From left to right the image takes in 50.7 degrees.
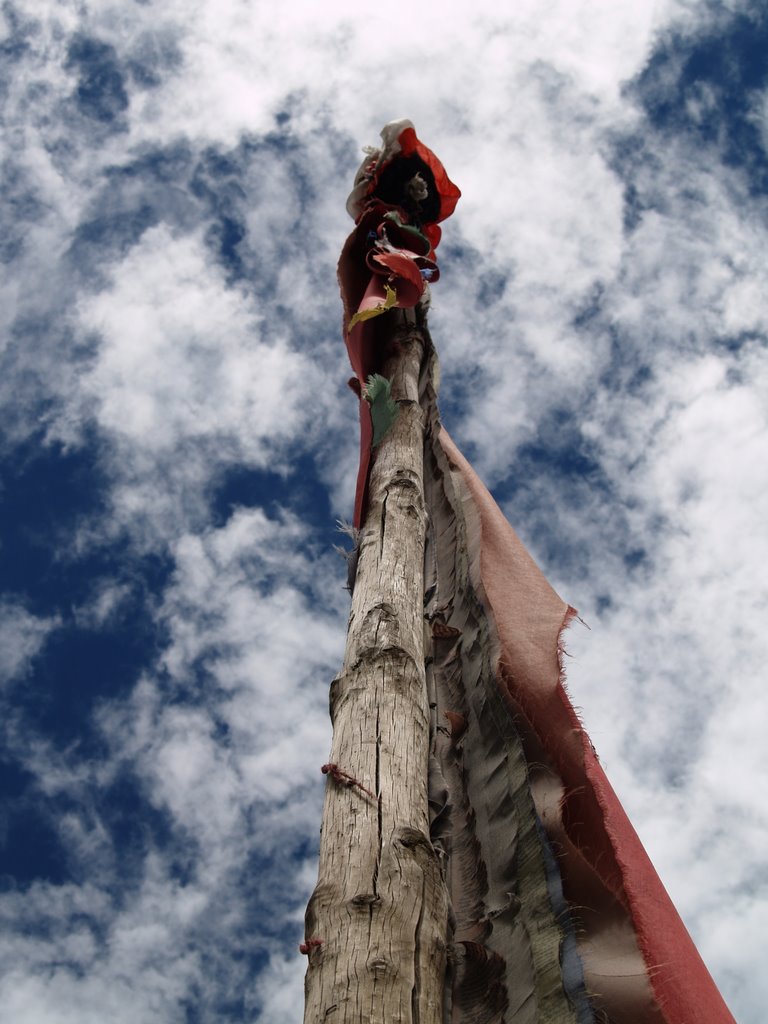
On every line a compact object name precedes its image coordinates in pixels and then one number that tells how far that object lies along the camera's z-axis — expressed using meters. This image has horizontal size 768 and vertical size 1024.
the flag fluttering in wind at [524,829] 1.50
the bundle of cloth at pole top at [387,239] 3.64
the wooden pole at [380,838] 1.46
